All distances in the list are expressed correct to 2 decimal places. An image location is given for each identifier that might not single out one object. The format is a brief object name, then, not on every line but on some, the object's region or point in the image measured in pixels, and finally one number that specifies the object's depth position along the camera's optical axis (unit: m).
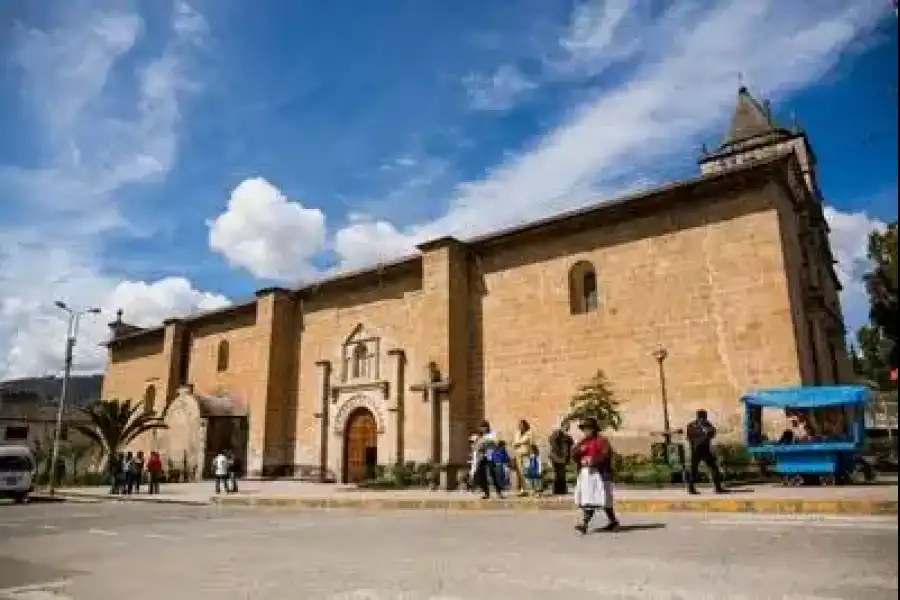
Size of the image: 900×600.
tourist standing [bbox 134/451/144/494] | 22.41
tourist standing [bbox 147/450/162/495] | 22.48
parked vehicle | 21.00
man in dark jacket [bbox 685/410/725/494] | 12.44
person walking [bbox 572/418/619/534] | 8.79
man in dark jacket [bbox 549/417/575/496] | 14.05
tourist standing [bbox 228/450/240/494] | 21.15
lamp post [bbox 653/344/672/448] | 18.28
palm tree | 27.98
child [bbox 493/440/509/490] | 14.81
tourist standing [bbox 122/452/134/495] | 22.13
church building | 18.28
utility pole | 25.53
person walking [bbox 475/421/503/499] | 14.09
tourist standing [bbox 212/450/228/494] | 21.02
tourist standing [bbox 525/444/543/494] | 15.35
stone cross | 22.25
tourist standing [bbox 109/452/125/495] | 23.00
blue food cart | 13.66
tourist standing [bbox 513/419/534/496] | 14.30
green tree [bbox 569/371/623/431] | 18.69
